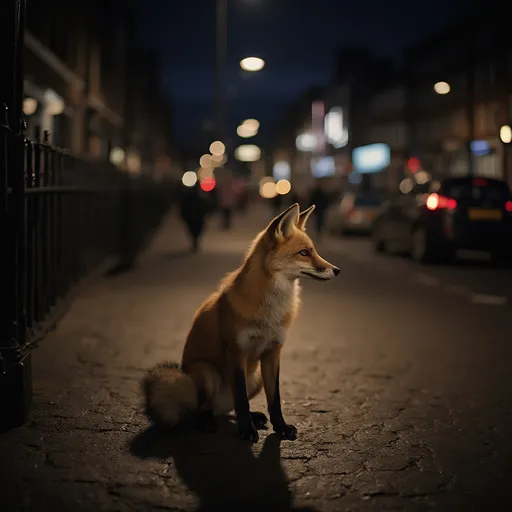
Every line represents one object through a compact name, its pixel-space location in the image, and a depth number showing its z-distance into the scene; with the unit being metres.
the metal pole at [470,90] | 32.06
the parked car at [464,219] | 19.03
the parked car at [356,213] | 31.19
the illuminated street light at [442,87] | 42.97
